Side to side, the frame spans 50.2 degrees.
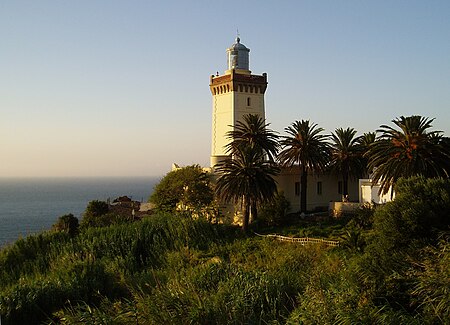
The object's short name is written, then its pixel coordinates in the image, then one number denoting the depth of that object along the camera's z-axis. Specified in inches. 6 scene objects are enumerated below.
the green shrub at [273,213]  1190.9
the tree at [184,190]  1279.5
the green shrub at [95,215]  1395.2
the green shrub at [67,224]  1305.4
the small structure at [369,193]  1165.8
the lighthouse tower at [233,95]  1498.5
